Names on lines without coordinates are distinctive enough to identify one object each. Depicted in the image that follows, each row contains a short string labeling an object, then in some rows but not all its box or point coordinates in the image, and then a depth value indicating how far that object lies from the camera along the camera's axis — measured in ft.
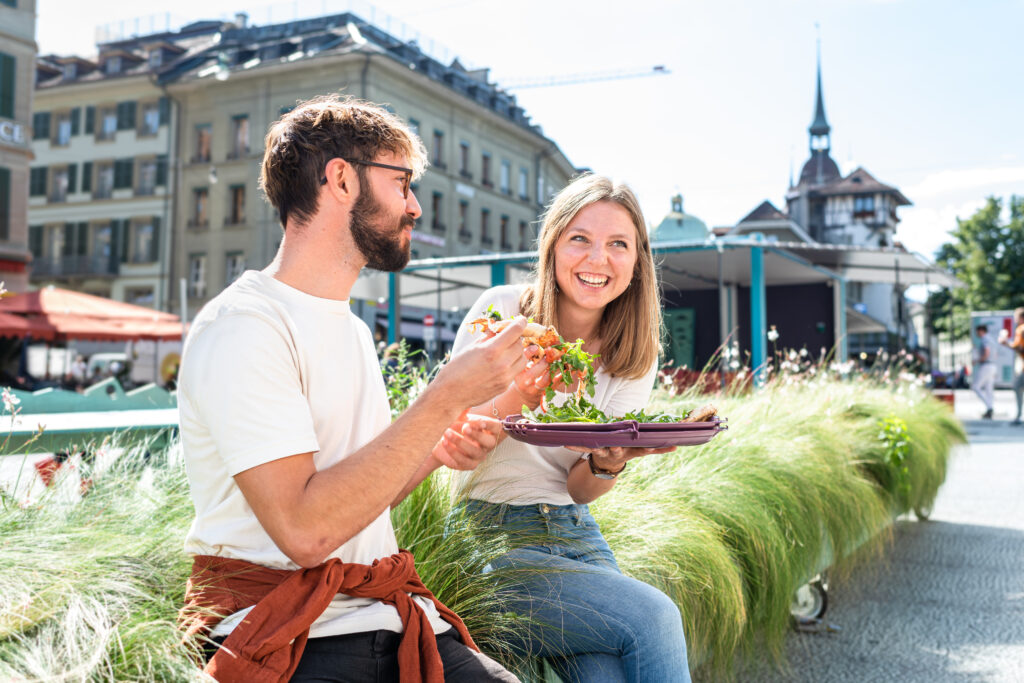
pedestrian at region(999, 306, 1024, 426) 49.21
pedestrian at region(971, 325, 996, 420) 61.21
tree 151.23
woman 6.91
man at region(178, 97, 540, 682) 4.70
